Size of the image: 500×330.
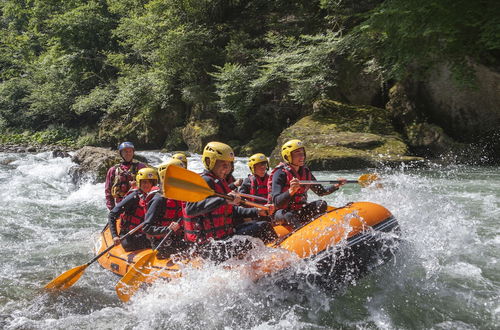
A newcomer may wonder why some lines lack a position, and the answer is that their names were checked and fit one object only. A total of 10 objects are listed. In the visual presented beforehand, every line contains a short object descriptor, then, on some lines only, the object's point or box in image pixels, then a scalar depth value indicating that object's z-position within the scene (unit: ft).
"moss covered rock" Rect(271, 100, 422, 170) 31.91
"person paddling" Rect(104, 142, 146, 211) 18.44
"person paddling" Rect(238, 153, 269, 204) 15.70
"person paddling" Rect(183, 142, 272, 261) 11.31
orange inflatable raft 11.23
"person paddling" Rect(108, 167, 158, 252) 15.05
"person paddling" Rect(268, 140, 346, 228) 13.17
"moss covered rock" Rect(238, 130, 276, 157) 45.60
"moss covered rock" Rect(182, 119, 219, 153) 50.98
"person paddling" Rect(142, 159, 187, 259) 13.36
